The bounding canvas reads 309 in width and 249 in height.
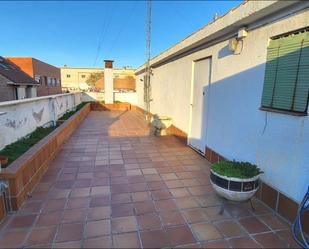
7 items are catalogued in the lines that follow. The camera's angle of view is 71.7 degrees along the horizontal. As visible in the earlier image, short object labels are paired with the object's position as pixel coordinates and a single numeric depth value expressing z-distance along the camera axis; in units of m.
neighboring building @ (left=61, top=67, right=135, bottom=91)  44.03
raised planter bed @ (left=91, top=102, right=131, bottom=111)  14.35
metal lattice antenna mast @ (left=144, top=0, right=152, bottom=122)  9.34
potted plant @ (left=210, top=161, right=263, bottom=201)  2.35
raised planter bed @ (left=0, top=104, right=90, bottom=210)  2.54
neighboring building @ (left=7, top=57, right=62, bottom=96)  20.38
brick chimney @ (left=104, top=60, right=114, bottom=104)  14.14
